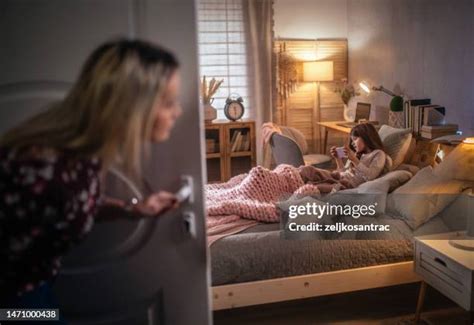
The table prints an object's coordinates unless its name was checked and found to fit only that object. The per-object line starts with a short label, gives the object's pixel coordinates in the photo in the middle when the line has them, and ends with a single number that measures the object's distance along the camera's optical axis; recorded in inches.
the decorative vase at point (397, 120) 116.8
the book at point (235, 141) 141.1
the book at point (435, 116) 102.0
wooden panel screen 154.8
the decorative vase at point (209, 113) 138.6
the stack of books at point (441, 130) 98.0
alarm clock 142.8
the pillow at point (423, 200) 73.6
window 148.7
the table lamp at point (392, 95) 119.2
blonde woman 40.5
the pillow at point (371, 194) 74.3
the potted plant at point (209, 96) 138.9
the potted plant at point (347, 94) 152.9
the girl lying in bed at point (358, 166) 92.2
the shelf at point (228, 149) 139.2
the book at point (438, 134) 98.3
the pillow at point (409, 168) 93.3
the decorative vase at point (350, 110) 152.6
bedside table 63.9
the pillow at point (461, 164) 73.4
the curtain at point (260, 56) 150.6
